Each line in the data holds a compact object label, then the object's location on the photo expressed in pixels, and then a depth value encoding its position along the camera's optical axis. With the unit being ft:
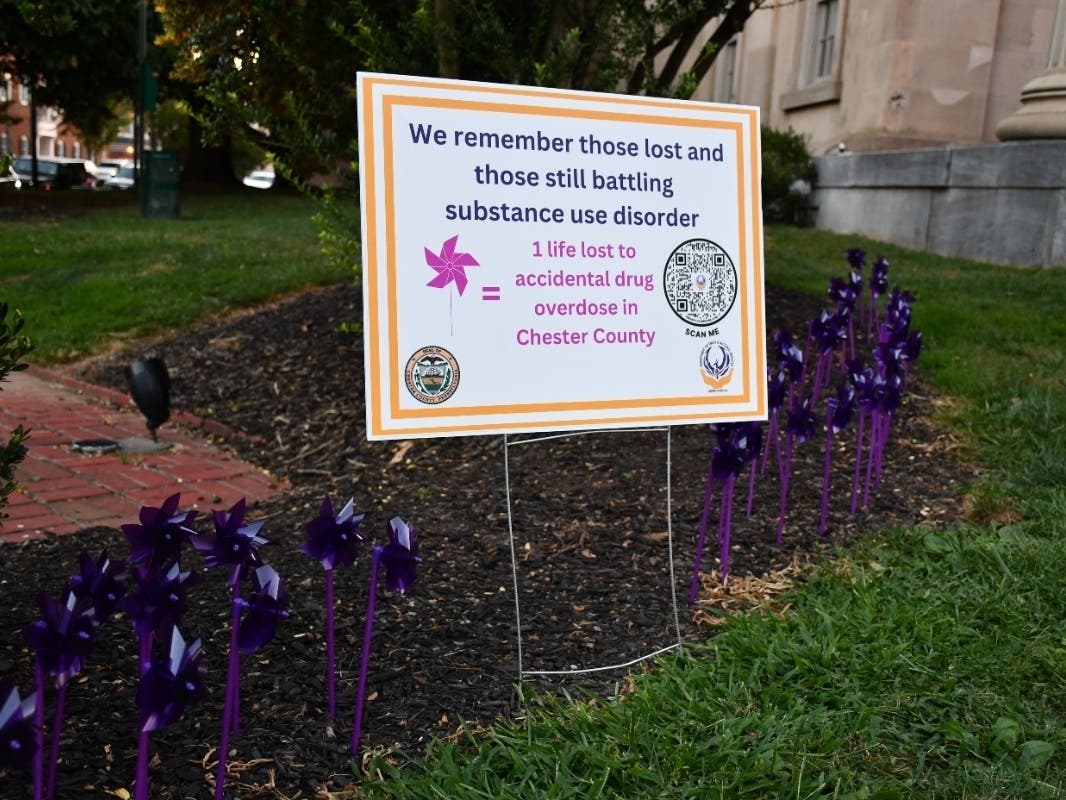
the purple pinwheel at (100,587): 6.58
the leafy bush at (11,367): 8.20
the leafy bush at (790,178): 46.14
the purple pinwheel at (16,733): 5.29
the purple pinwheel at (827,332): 15.11
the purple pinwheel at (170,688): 5.83
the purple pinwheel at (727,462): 10.61
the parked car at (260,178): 168.10
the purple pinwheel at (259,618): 7.04
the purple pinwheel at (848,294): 16.81
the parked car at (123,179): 147.50
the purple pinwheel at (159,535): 7.16
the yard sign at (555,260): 8.46
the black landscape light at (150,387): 16.75
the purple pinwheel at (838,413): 12.46
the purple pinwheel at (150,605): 6.49
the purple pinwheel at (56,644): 6.05
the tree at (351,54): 17.70
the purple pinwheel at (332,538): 7.93
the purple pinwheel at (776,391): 12.16
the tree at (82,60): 57.57
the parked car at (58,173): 128.36
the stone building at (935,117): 31.81
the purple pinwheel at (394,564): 8.02
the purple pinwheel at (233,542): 7.23
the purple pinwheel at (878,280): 19.48
